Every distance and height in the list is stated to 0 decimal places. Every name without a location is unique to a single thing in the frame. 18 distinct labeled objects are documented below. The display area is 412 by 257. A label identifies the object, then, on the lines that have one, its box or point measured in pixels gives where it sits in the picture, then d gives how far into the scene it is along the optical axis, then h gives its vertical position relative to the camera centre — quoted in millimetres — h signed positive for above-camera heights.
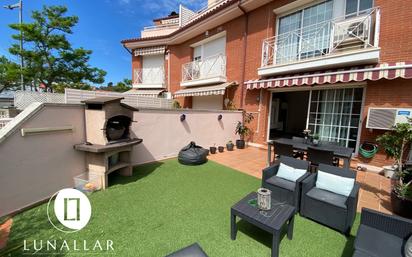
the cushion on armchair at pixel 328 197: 3668 -1776
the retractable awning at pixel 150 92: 18031 +1783
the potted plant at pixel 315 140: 6372 -894
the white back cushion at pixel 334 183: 3916 -1538
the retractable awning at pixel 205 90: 12244 +1580
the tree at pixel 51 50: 18500 +6343
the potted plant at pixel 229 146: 10781 -2028
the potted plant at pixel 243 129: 11555 -1052
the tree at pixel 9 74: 18297 +3271
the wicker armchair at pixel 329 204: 3492 -1836
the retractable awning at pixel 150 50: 17562 +5893
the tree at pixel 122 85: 40375 +5402
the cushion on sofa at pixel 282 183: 4394 -1769
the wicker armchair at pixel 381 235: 2398 -1784
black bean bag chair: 7727 -1934
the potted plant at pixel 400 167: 4121 -1311
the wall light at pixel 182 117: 8859 -313
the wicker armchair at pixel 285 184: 4219 -1770
